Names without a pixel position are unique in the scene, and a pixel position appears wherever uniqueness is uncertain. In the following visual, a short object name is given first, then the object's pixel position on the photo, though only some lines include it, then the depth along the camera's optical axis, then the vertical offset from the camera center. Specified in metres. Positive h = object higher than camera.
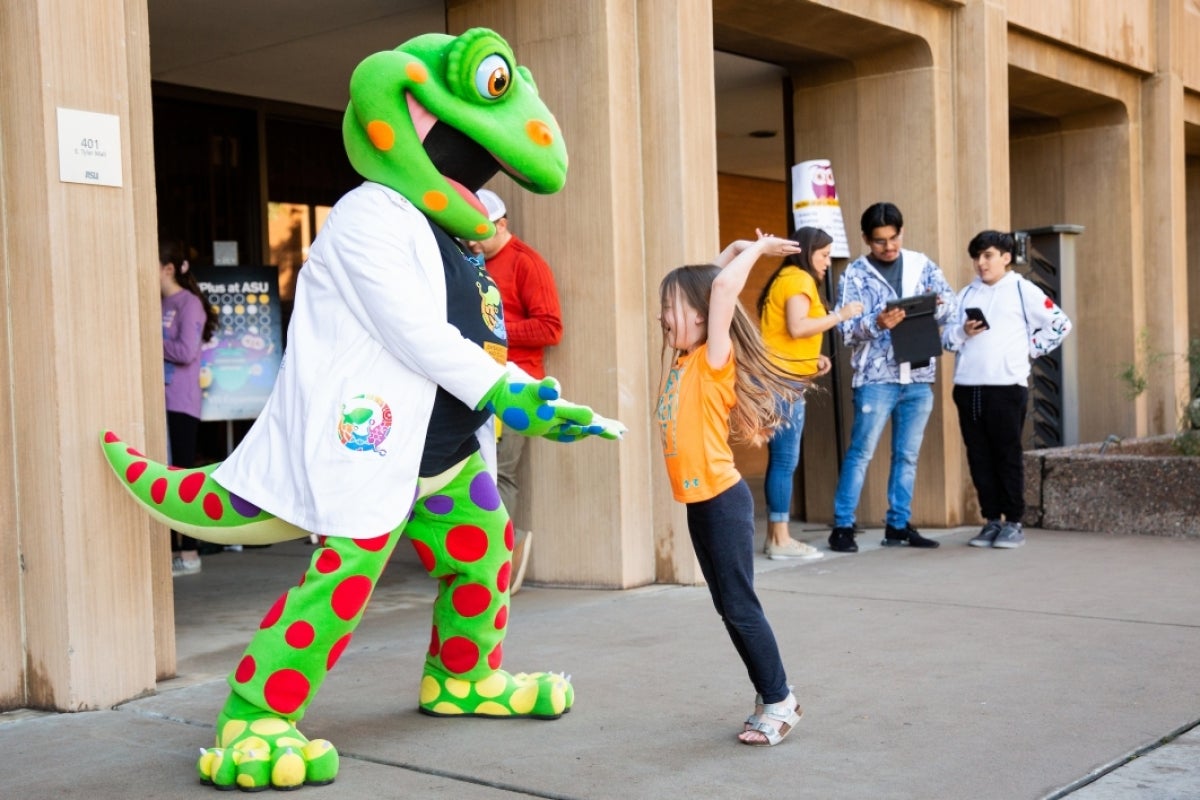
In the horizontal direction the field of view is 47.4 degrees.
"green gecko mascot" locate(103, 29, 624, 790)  3.61 -0.11
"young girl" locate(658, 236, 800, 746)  3.85 -0.20
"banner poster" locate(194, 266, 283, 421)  8.39 +0.17
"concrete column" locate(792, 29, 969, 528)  8.52 +1.15
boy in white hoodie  7.66 -0.11
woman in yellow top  7.26 +0.12
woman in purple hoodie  7.34 +0.10
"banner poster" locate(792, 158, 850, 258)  8.39 +0.96
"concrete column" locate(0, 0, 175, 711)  4.24 -0.02
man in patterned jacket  7.73 -0.12
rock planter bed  7.97 -0.89
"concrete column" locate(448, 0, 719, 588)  6.30 +0.59
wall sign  4.29 +0.73
